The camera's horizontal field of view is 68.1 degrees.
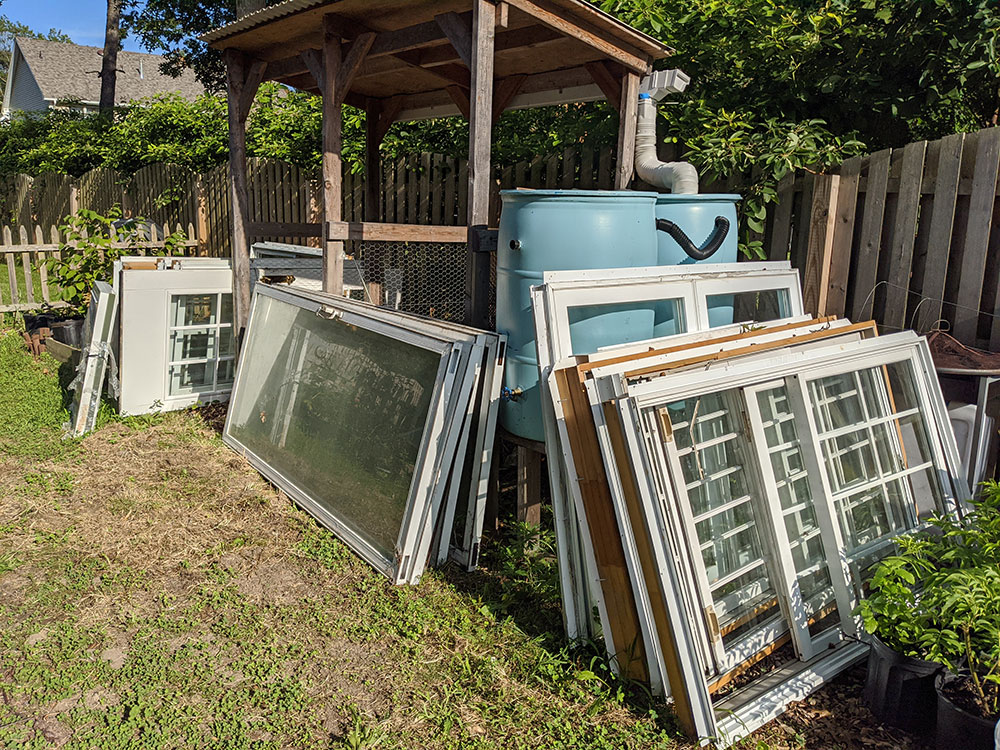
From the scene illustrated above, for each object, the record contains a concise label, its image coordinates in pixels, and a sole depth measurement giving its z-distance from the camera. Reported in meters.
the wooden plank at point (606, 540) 2.56
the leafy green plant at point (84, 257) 7.00
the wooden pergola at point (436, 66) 4.05
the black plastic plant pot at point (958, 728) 2.17
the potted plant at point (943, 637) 2.20
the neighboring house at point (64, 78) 37.88
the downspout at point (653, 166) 4.25
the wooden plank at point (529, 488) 3.66
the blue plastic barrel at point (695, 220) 3.91
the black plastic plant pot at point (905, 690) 2.41
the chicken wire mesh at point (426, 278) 6.00
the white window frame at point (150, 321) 5.44
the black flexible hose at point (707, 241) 3.85
